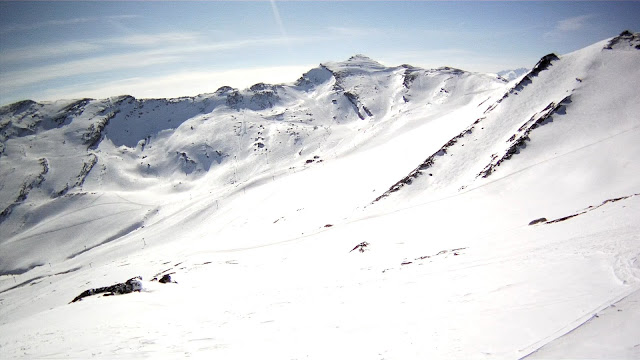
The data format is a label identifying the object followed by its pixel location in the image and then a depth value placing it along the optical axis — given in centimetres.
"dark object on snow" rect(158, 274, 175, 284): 2869
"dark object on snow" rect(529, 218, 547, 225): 2518
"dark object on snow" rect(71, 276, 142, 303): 2455
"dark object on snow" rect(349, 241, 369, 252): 3098
